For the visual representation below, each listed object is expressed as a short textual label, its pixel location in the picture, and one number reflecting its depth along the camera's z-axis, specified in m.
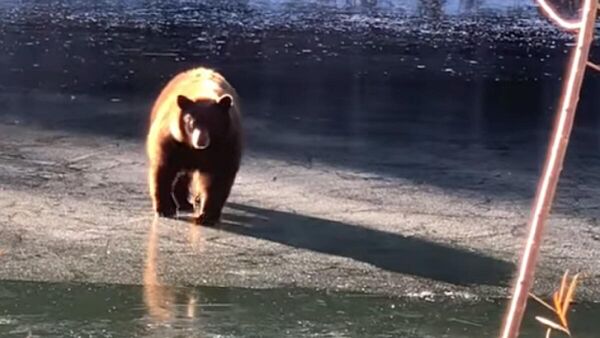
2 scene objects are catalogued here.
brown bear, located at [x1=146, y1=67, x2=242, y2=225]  12.91
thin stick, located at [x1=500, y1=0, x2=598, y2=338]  4.04
